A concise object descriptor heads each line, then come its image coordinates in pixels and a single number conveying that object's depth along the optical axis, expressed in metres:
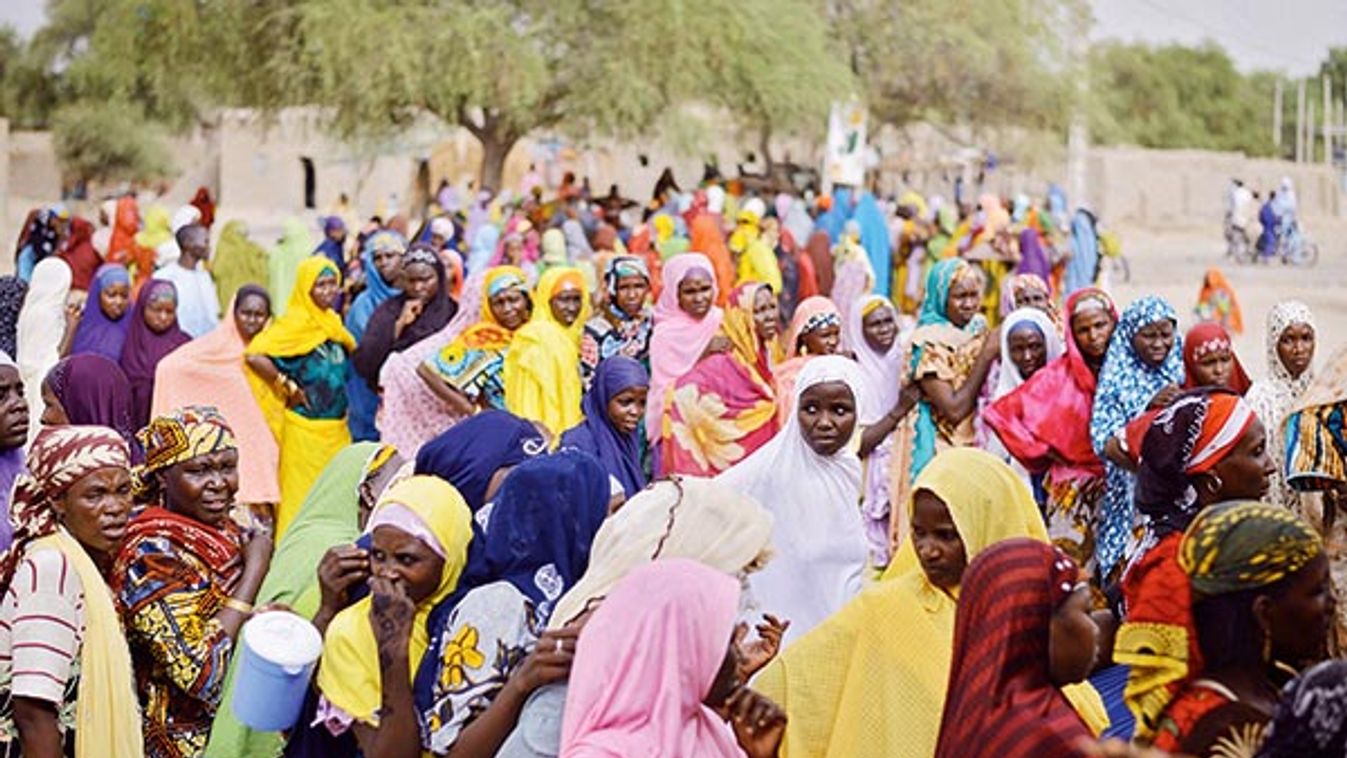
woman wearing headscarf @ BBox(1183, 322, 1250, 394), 7.76
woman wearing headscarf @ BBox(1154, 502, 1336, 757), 3.55
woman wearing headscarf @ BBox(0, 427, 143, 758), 4.59
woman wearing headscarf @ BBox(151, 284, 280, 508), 10.23
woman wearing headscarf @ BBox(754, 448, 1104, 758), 4.66
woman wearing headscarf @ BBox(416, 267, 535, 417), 9.92
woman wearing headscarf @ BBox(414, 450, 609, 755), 4.24
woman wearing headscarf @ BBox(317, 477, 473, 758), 4.42
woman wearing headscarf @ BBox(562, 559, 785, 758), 3.99
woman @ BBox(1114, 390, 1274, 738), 5.58
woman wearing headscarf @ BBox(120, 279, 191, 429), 11.09
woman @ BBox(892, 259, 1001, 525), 9.28
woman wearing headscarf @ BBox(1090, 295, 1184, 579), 7.75
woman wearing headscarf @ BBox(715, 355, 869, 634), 6.63
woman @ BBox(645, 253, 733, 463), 10.22
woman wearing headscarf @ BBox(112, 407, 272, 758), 5.02
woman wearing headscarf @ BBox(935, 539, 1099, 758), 3.81
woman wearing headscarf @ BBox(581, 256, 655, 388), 10.45
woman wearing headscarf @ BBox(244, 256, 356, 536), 10.30
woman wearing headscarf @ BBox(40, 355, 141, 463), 8.30
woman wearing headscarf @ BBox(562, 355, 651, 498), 7.78
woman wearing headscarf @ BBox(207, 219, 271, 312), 17.86
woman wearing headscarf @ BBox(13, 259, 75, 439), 11.27
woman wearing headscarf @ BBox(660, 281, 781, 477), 9.12
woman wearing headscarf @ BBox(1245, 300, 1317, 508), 7.75
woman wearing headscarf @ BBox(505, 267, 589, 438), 9.79
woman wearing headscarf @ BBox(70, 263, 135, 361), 11.37
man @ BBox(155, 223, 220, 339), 13.70
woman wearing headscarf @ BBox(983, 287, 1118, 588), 8.02
